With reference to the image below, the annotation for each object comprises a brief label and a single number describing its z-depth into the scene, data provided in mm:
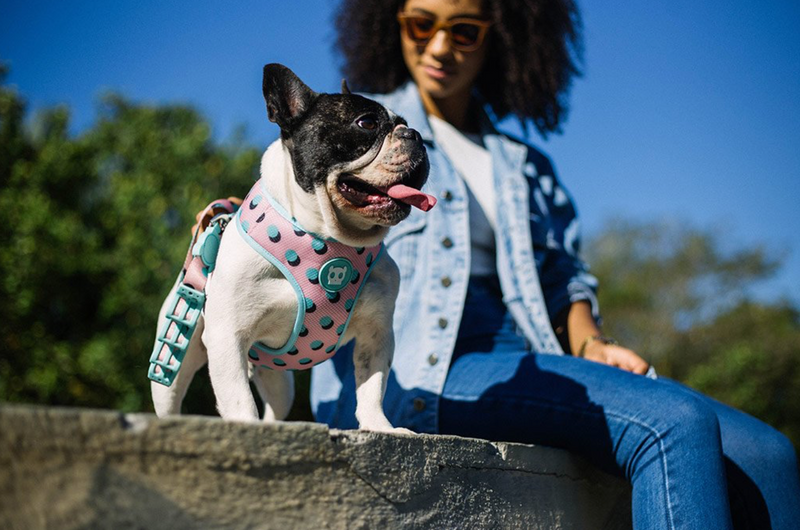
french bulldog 1849
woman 2254
